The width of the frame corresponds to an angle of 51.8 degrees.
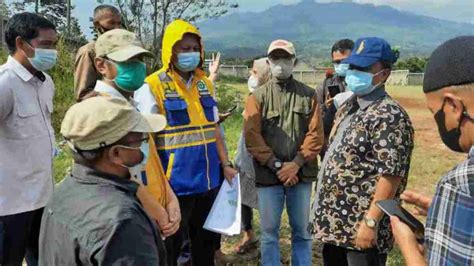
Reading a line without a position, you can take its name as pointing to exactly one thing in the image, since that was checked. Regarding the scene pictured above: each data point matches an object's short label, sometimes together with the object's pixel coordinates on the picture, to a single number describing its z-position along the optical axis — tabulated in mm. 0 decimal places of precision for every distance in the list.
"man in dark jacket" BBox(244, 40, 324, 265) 3818
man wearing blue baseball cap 2699
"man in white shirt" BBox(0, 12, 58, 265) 3043
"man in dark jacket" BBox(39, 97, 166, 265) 1533
